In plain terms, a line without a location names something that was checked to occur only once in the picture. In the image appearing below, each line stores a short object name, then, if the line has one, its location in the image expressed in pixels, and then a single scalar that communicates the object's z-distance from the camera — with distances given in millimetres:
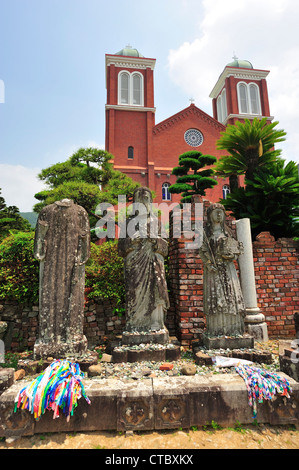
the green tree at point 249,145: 8617
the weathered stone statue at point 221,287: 4367
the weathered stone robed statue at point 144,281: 4410
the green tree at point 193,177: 16031
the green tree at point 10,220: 13980
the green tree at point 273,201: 7703
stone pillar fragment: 5785
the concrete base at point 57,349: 3783
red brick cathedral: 23219
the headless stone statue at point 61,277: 3906
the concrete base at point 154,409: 2705
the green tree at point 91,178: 10234
